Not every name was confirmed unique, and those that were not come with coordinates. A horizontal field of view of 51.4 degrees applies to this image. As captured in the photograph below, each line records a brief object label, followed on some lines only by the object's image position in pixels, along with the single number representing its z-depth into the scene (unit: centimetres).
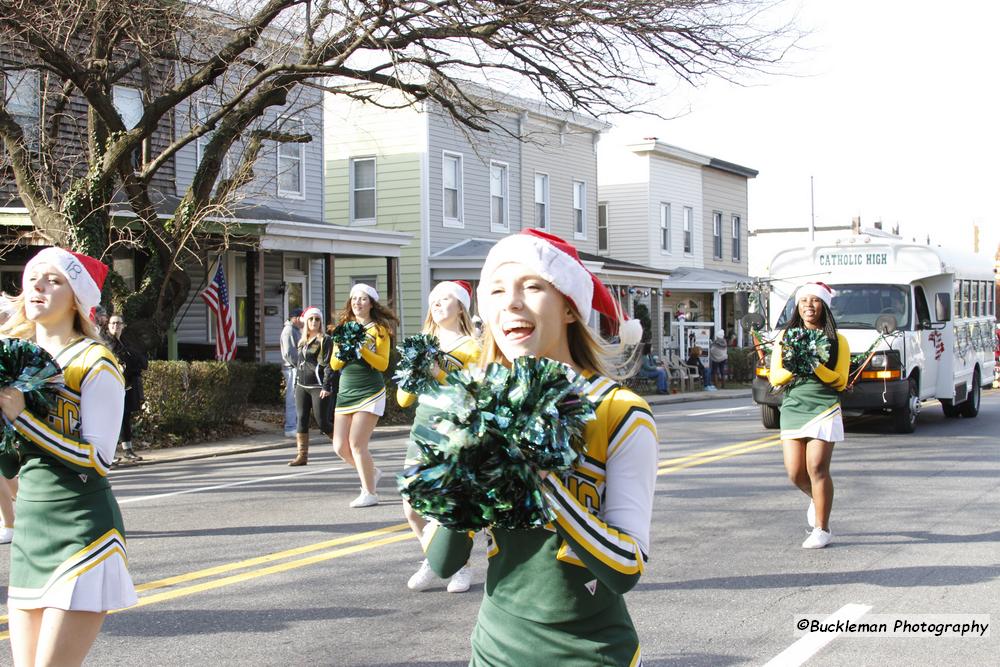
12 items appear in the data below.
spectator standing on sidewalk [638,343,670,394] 2625
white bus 1471
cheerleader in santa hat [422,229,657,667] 223
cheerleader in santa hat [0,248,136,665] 345
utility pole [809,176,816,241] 4402
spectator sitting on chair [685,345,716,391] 2784
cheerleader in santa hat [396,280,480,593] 660
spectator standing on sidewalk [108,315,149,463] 1256
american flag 1894
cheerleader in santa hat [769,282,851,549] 743
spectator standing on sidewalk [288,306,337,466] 1150
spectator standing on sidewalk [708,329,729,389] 2908
